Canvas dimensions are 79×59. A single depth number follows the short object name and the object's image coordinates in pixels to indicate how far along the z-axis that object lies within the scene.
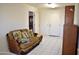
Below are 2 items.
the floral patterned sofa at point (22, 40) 1.58
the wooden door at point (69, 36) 1.58
